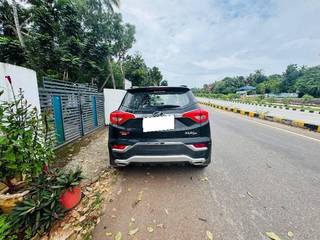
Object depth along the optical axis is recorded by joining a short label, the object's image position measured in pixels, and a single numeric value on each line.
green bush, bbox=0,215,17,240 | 1.78
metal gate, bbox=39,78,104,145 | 4.51
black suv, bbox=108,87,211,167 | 2.65
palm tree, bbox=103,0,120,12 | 16.62
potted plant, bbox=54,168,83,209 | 2.16
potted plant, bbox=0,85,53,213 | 1.96
